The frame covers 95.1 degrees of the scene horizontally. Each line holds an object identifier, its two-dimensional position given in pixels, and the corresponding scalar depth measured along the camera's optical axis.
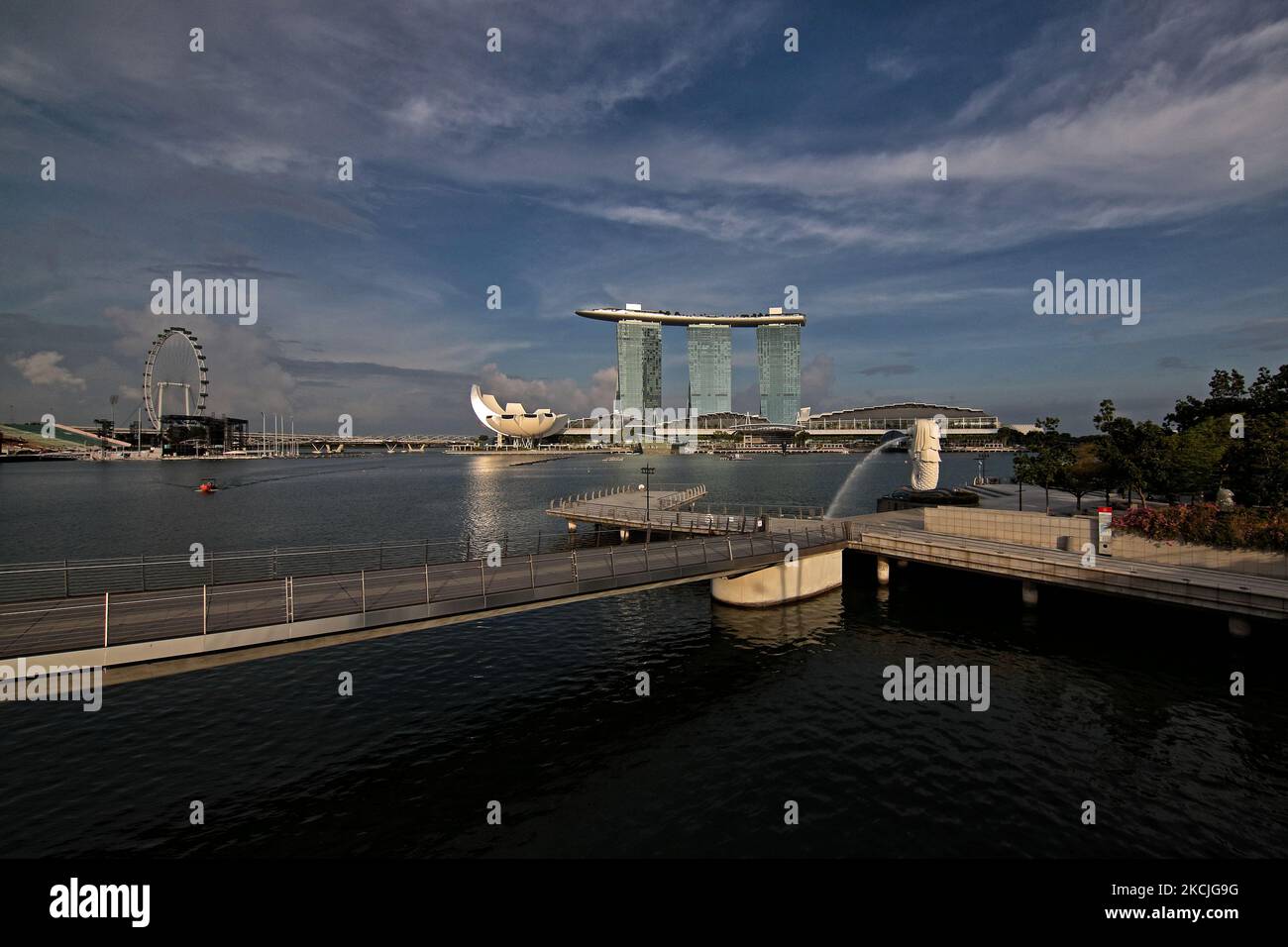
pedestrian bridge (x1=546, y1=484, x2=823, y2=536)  38.19
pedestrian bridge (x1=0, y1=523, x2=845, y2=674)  13.46
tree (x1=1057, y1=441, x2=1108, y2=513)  40.33
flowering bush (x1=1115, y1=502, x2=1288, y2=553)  23.08
